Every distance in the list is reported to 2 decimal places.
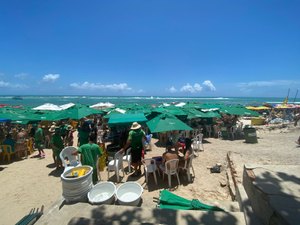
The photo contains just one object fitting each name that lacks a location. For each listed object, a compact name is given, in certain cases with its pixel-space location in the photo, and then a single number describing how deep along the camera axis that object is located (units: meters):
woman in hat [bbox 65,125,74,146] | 9.51
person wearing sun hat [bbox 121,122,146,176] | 6.28
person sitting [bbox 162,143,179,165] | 5.67
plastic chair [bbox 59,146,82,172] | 6.65
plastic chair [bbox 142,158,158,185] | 5.93
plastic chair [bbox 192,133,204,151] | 9.54
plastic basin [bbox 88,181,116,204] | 4.17
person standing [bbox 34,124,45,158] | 9.01
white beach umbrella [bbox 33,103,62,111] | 16.58
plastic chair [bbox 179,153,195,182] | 5.92
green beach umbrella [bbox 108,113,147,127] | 8.34
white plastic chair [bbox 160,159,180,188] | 5.58
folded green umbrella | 3.66
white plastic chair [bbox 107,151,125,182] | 6.02
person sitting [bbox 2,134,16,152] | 8.84
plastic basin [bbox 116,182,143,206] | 4.27
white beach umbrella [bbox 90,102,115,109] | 22.65
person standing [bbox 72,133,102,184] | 5.41
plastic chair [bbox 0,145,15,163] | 8.73
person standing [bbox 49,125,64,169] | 7.27
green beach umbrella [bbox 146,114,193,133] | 7.46
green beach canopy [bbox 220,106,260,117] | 13.19
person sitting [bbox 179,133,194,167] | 5.96
